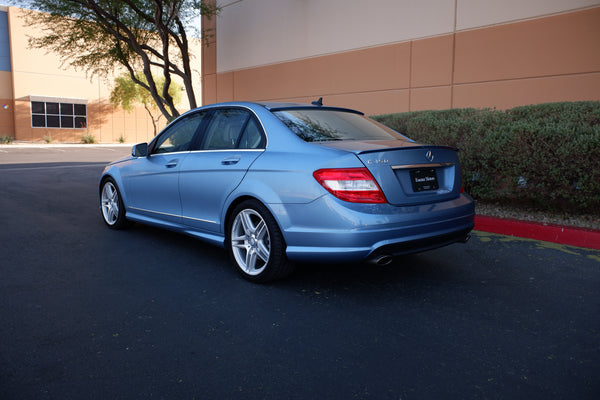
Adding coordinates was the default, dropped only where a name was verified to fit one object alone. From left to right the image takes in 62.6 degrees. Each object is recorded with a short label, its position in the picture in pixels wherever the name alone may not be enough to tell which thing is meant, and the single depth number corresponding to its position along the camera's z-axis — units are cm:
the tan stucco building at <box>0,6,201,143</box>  3531
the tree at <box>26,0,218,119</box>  1541
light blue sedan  359
